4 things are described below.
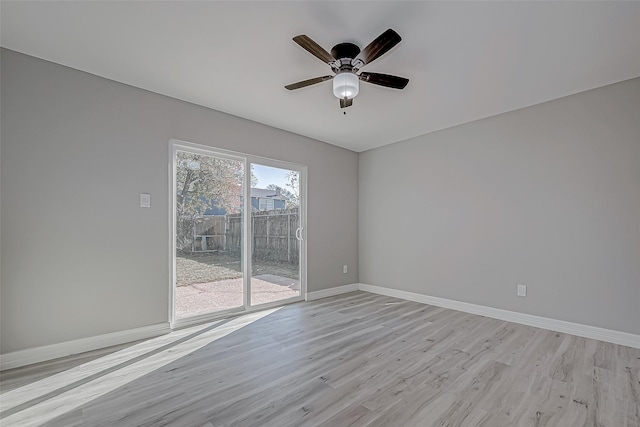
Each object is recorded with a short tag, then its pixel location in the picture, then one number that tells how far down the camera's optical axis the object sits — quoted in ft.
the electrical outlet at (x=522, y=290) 11.21
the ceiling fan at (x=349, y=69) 6.80
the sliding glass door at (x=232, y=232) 10.97
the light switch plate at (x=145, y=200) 9.91
